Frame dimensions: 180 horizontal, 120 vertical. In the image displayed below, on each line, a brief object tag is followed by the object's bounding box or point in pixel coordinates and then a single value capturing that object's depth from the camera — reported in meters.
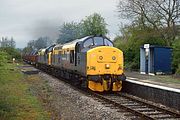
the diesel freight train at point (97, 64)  18.64
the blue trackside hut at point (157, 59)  32.78
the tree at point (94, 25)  58.51
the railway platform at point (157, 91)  14.14
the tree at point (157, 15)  39.62
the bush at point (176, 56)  32.47
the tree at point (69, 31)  75.69
